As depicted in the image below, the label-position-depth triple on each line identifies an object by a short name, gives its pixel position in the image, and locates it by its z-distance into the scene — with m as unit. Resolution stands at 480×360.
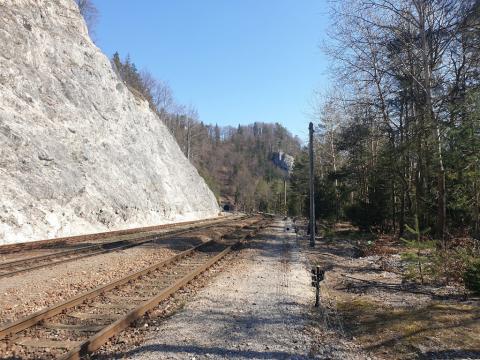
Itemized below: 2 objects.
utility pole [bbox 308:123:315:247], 19.77
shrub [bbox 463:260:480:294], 8.34
